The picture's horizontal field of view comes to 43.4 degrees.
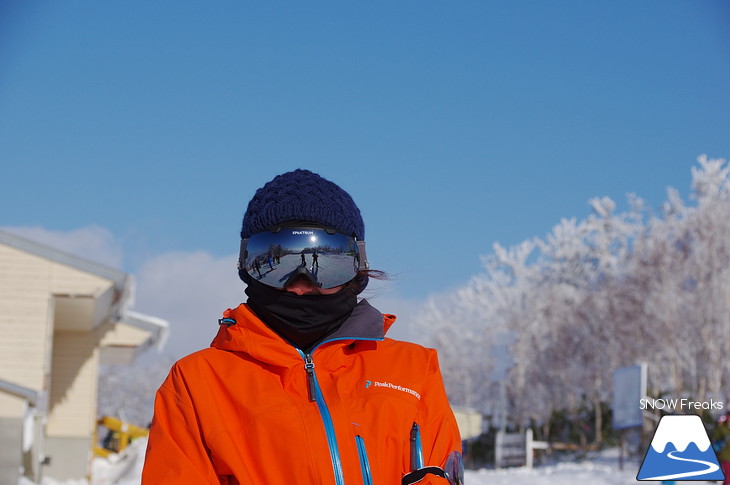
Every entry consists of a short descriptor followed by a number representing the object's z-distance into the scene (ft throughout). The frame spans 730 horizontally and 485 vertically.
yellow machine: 82.33
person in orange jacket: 6.69
